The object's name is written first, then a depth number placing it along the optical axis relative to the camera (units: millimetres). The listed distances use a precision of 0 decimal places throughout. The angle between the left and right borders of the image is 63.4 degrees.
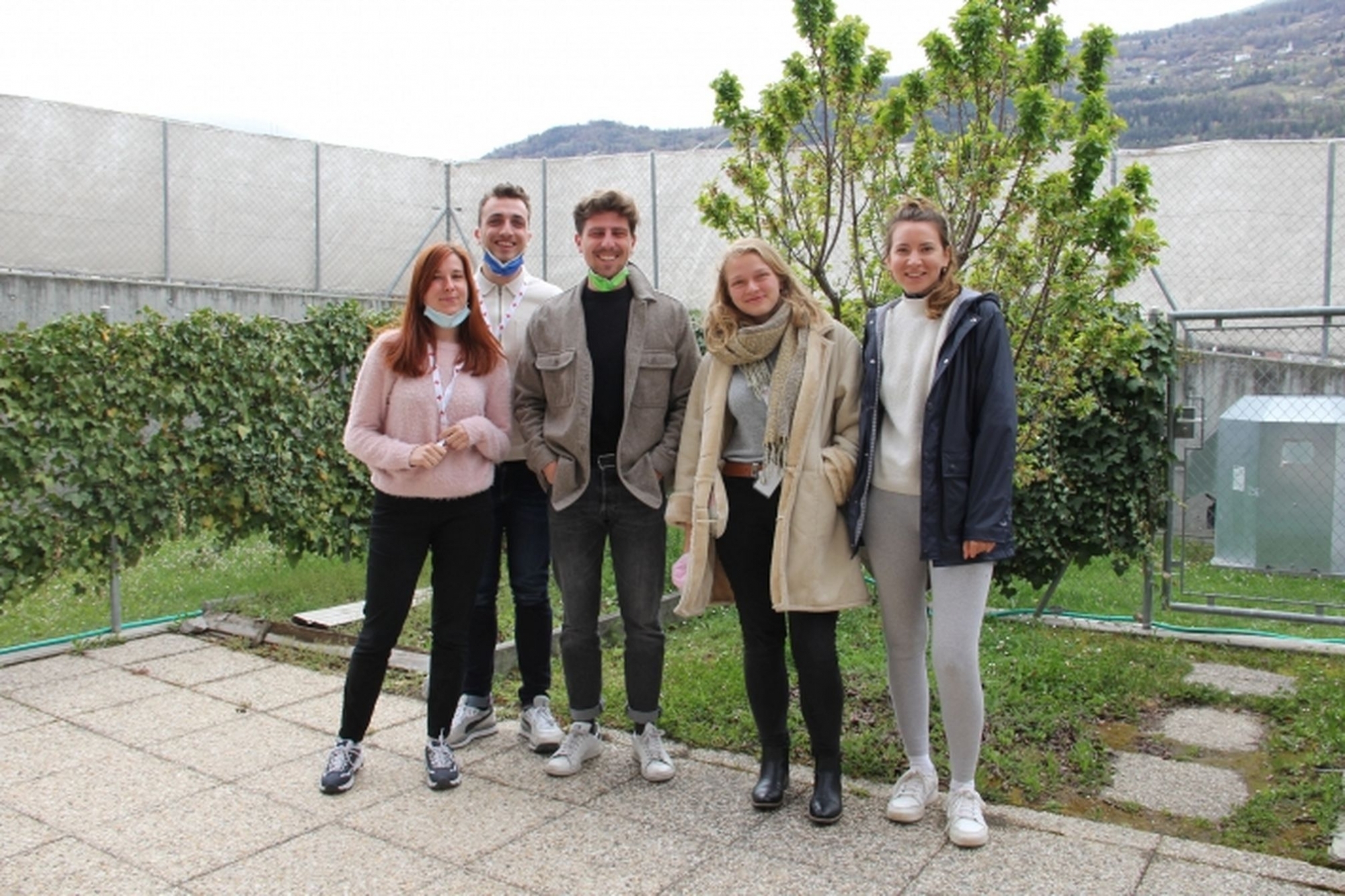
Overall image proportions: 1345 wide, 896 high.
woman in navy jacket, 3268
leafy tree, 4082
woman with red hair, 3826
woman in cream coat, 3471
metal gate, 6297
